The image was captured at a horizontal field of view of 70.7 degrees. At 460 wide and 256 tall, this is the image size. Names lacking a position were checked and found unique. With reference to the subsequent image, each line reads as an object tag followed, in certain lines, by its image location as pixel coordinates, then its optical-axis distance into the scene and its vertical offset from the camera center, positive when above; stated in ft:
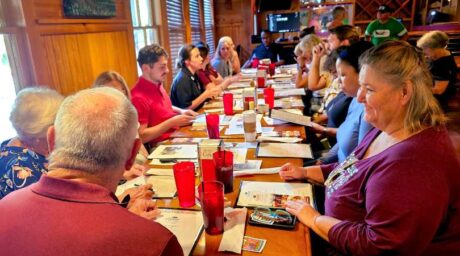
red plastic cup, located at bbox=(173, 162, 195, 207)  3.64 -1.55
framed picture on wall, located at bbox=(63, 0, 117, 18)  7.54 +0.91
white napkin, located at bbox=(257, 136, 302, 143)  5.64 -1.74
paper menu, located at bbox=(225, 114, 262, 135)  6.33 -1.73
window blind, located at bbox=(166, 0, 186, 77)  14.62 +0.66
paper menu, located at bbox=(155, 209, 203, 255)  3.03 -1.81
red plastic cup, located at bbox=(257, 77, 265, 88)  11.07 -1.49
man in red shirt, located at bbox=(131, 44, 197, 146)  7.06 -1.10
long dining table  2.92 -1.85
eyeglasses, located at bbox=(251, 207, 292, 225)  3.34 -1.82
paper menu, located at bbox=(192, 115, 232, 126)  7.13 -1.77
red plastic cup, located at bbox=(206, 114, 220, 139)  5.64 -1.47
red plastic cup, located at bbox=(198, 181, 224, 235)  3.09 -1.53
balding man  2.05 -1.03
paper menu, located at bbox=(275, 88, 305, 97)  9.72 -1.66
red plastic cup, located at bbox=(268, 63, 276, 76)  13.96 -1.33
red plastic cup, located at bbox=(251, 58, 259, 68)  17.78 -1.33
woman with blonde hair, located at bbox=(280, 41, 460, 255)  2.76 -1.30
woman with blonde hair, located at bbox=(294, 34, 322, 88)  11.02 -0.68
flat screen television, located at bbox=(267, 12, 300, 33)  22.59 +1.02
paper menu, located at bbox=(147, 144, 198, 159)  5.25 -1.79
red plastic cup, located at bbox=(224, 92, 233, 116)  7.60 -1.47
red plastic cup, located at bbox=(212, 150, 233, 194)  3.94 -1.51
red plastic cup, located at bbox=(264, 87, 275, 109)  7.93 -1.42
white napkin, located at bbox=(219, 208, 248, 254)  2.97 -1.82
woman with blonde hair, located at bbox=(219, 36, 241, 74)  15.78 -1.10
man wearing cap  16.88 +0.18
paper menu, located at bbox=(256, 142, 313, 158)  5.05 -1.76
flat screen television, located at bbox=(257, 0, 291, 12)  22.94 +2.24
